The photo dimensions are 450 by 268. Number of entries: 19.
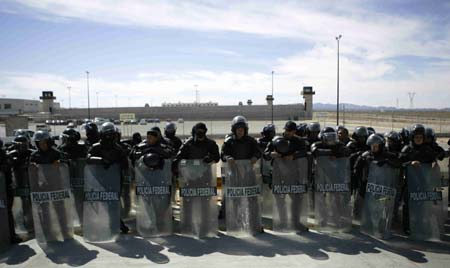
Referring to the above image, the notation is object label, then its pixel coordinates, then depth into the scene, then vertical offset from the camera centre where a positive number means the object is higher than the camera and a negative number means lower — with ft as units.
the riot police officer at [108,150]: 22.44 -2.03
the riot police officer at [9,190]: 21.35 -4.32
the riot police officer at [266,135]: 29.27 -1.58
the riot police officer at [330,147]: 23.17 -2.06
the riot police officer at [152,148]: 22.71 -1.94
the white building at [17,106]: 311.78 +9.80
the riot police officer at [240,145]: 23.00 -1.85
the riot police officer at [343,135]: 28.12 -1.55
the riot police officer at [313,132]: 29.53 -1.39
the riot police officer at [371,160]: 21.77 -2.72
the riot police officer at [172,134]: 30.66 -1.51
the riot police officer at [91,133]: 27.76 -1.26
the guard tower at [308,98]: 215.43 +9.58
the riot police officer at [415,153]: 21.86 -2.35
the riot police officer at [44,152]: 21.80 -2.06
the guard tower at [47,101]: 241.96 +10.46
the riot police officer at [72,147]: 25.63 -2.08
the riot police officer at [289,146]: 22.71 -2.00
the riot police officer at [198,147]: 23.17 -1.96
